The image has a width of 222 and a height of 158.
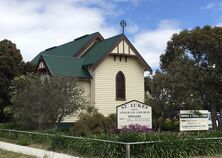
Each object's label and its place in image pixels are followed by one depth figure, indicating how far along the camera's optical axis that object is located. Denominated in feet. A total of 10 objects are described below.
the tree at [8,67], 79.14
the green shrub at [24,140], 51.47
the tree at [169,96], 66.75
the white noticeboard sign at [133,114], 49.11
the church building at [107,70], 79.62
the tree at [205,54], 85.98
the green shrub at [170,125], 75.94
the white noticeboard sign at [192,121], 53.77
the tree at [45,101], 61.12
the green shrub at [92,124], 58.45
